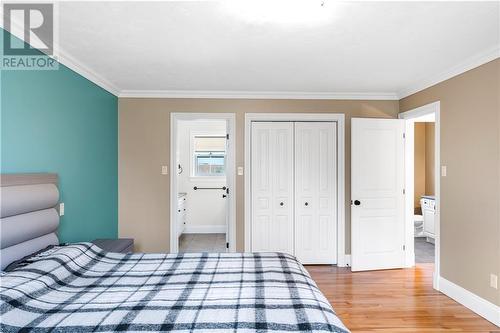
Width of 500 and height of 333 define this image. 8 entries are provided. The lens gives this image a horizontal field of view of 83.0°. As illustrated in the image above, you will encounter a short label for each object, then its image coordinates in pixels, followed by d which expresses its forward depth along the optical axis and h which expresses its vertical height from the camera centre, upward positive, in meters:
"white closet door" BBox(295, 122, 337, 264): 3.97 -0.34
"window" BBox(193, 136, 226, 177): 5.88 +0.25
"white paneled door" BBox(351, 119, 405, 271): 3.77 -0.35
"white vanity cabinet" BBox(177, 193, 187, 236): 5.07 -0.80
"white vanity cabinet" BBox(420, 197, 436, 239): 4.94 -0.81
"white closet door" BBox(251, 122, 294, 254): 3.96 -0.25
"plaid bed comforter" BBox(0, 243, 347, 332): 1.23 -0.68
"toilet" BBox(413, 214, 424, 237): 5.28 -1.08
